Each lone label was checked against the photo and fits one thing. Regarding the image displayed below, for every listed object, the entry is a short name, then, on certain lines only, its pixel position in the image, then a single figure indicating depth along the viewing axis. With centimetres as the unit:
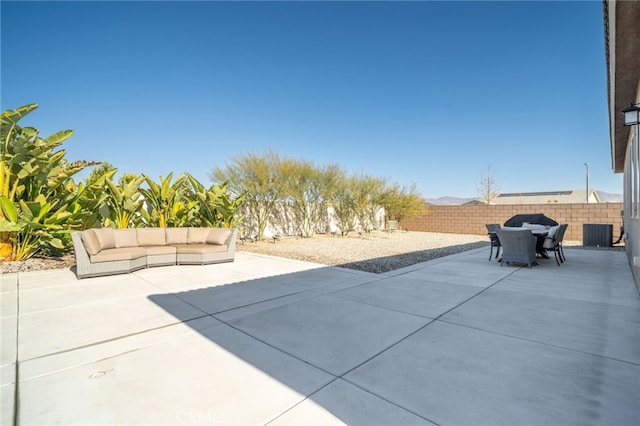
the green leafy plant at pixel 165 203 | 835
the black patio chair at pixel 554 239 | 661
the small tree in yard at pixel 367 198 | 1504
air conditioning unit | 986
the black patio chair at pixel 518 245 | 606
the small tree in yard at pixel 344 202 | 1420
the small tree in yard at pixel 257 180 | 1109
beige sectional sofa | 515
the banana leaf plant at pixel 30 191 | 567
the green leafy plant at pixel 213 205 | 918
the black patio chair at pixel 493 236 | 721
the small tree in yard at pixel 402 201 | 1617
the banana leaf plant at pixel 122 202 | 757
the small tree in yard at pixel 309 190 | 1240
